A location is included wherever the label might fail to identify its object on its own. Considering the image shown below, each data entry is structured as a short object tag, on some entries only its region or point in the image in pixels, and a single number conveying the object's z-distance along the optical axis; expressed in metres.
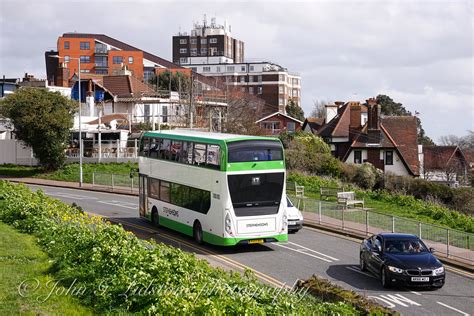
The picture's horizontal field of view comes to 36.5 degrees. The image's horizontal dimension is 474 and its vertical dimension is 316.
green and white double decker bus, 25.06
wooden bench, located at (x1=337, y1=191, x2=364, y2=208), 36.64
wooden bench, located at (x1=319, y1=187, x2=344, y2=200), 44.44
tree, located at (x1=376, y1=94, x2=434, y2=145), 113.56
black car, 20.09
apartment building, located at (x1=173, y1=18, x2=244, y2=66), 145.25
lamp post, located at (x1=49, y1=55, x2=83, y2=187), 51.22
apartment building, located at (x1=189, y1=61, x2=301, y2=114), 131.75
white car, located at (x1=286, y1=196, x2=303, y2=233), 30.86
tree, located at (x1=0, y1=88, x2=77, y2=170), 55.38
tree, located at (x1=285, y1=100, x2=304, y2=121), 126.88
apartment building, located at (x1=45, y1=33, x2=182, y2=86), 108.00
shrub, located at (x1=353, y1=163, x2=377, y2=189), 55.22
